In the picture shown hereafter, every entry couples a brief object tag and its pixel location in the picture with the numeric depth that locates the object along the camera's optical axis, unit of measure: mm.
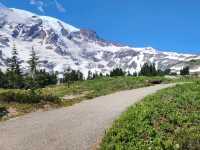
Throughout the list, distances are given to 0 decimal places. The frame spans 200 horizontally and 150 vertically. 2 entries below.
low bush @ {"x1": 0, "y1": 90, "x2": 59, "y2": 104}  14463
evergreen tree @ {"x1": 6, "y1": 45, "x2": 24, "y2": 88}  46687
